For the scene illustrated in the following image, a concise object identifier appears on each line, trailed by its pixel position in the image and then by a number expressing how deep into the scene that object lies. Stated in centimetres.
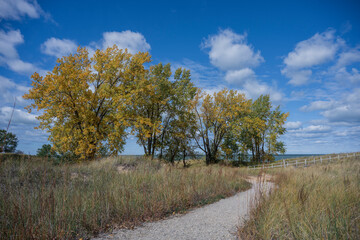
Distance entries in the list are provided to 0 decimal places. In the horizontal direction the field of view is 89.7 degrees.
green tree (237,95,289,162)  2873
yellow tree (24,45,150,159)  1296
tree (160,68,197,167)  2192
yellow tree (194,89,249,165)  2453
